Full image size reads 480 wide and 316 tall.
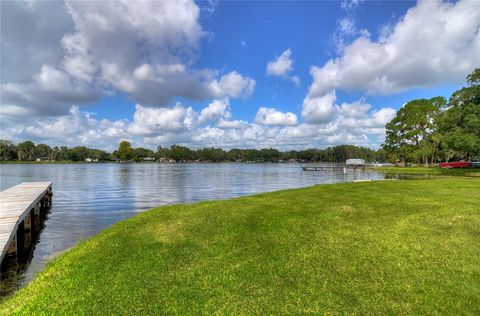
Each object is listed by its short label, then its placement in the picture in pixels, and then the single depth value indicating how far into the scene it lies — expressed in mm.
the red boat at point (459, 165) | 63962
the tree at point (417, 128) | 74250
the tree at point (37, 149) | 197900
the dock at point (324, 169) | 94812
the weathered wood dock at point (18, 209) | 10541
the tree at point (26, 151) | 182500
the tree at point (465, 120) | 34219
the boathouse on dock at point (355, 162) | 119875
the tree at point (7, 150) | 169875
